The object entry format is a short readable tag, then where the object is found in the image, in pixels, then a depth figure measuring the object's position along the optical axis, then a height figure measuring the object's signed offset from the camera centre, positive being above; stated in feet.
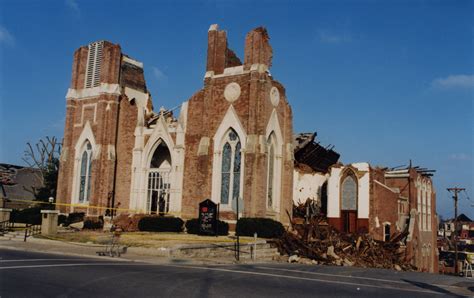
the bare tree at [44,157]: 155.43 +15.45
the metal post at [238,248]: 66.66 -4.69
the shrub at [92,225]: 100.41 -3.39
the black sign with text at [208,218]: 82.28 -0.81
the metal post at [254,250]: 73.18 -5.22
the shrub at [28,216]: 102.61 -2.21
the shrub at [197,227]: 88.25 -2.57
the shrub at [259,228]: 84.84 -2.16
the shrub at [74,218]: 107.55 -2.25
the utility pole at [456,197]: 162.81 +8.49
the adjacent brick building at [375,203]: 103.00 +3.51
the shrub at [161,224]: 94.43 -2.46
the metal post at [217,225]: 85.35 -2.13
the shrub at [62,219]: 108.88 -2.65
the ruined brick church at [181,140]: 95.61 +15.19
